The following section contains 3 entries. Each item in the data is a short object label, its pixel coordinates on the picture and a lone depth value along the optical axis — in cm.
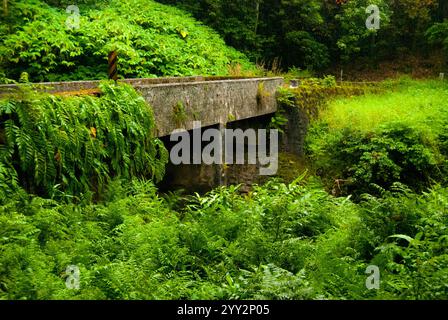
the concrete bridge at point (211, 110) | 889
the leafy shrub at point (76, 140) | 581
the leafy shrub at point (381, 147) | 1029
